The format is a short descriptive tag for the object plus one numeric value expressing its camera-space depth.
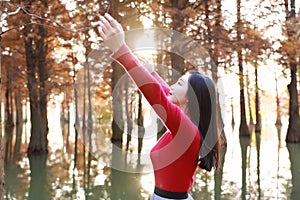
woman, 1.62
